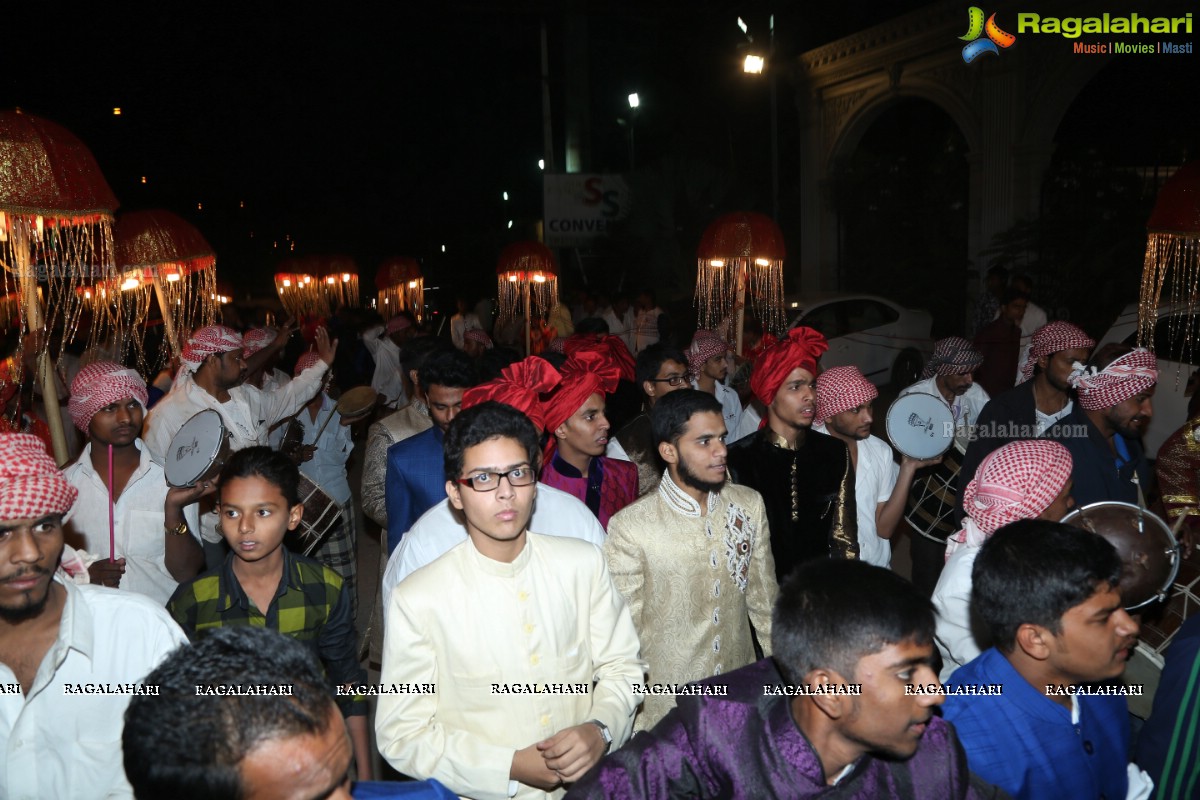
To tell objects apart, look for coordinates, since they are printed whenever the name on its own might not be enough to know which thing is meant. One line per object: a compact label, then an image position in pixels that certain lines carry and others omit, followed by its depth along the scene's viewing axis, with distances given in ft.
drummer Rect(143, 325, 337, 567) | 17.20
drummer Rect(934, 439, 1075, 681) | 10.69
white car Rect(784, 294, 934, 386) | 49.42
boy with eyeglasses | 8.11
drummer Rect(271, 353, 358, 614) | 18.10
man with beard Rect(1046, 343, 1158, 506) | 15.42
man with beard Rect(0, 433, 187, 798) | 7.84
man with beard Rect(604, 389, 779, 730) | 11.41
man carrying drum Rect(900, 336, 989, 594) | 17.53
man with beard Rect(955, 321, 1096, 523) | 18.24
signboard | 67.97
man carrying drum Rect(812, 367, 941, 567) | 15.16
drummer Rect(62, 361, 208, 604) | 12.94
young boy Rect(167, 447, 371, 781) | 10.33
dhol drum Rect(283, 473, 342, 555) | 15.96
